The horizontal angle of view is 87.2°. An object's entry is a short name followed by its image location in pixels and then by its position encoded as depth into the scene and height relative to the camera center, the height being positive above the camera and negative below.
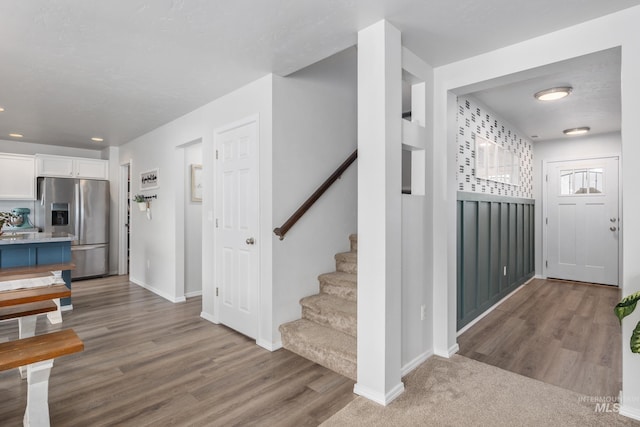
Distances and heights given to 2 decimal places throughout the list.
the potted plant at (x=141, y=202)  5.03 +0.17
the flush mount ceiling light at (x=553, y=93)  3.35 +1.22
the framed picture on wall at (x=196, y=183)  4.63 +0.42
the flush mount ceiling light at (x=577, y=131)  4.93 +1.23
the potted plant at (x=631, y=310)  1.68 -0.50
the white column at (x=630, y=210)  1.90 +0.02
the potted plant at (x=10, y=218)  4.05 -0.05
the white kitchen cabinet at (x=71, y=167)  5.58 +0.81
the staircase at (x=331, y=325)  2.50 -0.97
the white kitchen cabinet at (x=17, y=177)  5.32 +0.59
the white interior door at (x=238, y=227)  3.10 -0.13
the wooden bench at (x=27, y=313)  1.97 -0.59
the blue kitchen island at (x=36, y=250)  3.68 -0.42
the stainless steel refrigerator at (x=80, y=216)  5.52 -0.04
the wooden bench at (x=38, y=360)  1.58 -0.69
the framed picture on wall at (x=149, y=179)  4.79 +0.50
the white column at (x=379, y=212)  2.09 +0.01
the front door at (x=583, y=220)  5.20 -0.12
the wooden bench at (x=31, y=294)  1.77 -0.45
